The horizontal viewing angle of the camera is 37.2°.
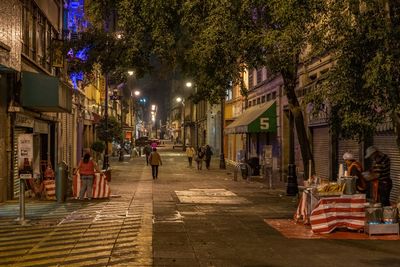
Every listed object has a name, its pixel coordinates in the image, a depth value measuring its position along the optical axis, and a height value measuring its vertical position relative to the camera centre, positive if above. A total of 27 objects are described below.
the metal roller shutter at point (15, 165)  17.89 -0.49
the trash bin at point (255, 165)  29.86 -0.88
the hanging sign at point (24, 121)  18.20 +0.91
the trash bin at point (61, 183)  17.48 -1.02
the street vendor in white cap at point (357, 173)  13.21 -0.58
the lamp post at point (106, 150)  34.53 -0.09
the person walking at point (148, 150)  44.19 -0.13
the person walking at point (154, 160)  27.95 -0.56
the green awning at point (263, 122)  30.17 +1.34
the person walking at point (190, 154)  40.44 -0.41
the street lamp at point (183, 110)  77.95 +4.92
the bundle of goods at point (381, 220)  11.70 -1.45
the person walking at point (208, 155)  38.24 -0.46
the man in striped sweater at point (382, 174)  13.59 -0.62
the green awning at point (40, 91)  18.25 +1.81
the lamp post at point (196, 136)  69.40 +1.42
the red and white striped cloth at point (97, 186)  18.41 -1.18
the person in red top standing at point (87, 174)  17.95 -0.77
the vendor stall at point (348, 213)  11.77 -1.33
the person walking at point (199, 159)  37.12 -0.69
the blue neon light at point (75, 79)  31.33 +3.71
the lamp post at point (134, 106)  104.21 +7.65
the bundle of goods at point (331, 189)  12.63 -0.90
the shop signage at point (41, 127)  21.59 +0.83
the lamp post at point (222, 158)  37.91 -0.68
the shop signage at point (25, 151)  13.19 -0.05
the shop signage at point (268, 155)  24.20 -0.30
